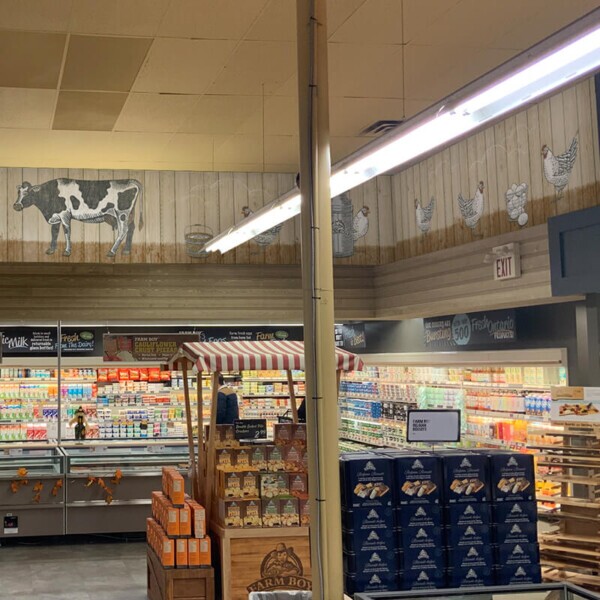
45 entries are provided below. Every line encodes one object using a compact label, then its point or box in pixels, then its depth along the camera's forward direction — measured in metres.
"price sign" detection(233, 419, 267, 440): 7.69
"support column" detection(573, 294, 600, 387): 7.80
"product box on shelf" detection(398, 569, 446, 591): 3.98
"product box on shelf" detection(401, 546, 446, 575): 3.99
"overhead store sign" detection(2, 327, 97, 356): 12.60
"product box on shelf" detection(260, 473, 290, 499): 7.16
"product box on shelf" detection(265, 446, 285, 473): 7.39
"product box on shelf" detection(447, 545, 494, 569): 4.02
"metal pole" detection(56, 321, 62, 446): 12.68
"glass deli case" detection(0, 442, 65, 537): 10.11
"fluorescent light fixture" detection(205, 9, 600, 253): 3.38
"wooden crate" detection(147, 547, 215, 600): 7.04
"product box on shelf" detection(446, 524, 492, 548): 4.04
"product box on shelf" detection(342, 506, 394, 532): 4.02
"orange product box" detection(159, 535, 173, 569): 7.08
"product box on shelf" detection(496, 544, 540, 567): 4.07
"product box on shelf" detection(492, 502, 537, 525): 4.11
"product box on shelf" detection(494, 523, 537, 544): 4.08
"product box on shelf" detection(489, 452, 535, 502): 4.15
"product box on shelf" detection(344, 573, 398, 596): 3.96
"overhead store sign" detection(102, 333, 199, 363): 12.77
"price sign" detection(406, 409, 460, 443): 5.04
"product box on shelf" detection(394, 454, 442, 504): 4.08
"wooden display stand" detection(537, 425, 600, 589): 7.08
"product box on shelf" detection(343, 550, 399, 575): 3.97
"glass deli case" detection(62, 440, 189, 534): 10.29
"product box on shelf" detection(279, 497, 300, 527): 7.14
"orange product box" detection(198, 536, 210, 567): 7.12
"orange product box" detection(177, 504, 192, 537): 7.16
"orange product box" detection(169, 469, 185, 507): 7.32
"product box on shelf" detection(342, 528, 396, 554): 3.99
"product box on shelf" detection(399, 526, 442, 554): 4.01
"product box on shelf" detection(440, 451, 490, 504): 4.10
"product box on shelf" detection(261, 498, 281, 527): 7.10
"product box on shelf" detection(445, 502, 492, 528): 4.06
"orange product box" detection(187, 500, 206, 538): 7.16
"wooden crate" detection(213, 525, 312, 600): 7.04
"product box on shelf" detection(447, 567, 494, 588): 4.01
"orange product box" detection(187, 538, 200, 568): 7.11
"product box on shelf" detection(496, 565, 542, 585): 4.05
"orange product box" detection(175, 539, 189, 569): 7.10
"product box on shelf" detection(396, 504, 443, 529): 4.04
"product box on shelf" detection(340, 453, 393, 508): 4.06
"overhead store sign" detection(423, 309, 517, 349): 9.65
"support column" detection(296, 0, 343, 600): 4.25
